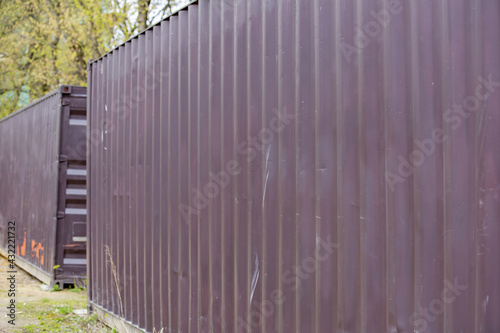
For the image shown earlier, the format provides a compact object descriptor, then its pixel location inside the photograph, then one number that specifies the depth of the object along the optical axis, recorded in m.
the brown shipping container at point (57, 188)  9.23
